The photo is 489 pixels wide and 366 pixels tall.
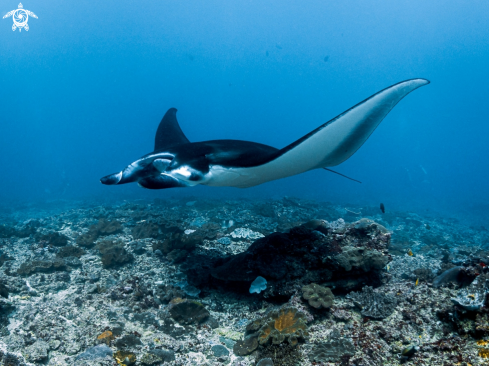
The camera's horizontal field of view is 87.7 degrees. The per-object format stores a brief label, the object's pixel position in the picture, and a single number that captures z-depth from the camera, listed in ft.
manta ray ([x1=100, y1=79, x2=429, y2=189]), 9.14
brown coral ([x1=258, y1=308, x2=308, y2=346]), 9.37
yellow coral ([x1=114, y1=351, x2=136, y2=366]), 9.02
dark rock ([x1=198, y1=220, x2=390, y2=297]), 12.83
